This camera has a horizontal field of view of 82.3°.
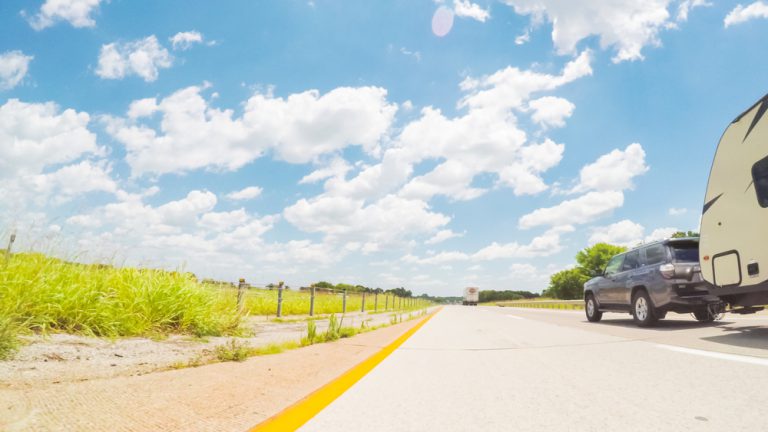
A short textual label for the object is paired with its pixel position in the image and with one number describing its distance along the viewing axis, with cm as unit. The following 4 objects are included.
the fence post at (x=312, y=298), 1786
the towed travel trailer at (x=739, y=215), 686
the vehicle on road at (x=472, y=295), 8344
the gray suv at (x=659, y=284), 967
